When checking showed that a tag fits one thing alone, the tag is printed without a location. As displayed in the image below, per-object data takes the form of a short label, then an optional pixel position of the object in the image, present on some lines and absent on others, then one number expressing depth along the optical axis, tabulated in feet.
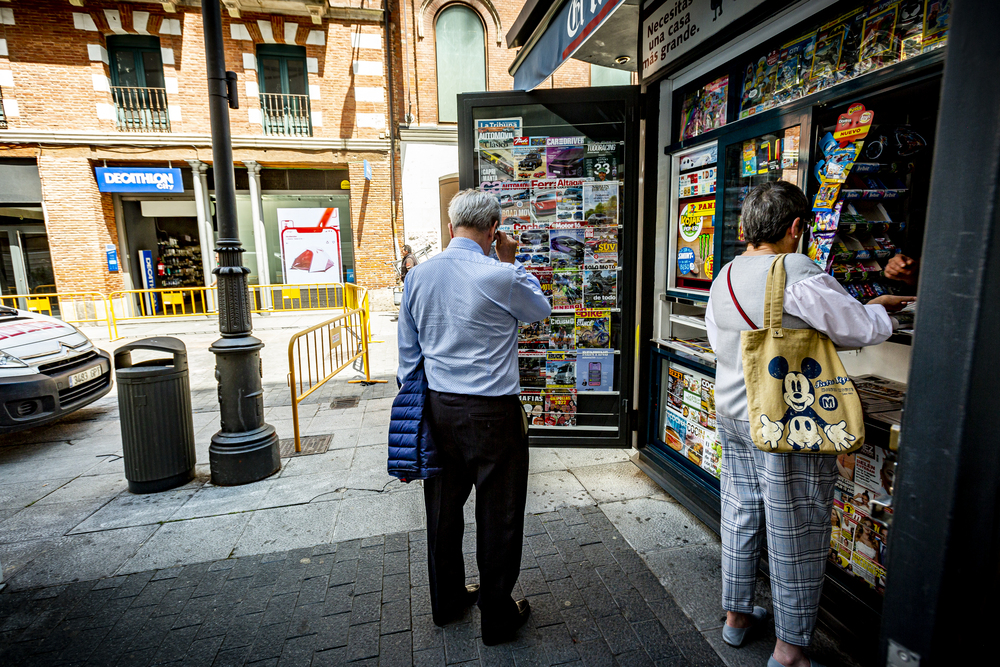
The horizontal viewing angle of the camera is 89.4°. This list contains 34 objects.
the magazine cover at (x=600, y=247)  14.48
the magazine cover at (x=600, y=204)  14.28
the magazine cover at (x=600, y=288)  14.69
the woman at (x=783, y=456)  6.22
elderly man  7.38
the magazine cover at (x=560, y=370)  15.14
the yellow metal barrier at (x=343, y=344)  22.66
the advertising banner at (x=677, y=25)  10.26
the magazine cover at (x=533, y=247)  14.74
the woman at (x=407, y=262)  27.72
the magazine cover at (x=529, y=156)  14.43
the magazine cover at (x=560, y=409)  15.46
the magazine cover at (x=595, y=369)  15.03
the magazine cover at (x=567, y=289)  14.76
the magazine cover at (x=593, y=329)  14.90
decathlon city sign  45.32
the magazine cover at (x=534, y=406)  15.52
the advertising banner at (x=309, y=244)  50.29
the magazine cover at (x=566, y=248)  14.62
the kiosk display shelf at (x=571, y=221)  14.11
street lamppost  13.39
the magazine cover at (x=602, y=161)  14.12
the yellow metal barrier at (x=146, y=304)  44.75
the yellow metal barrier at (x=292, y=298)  47.52
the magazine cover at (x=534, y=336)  15.08
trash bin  13.16
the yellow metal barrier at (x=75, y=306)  43.78
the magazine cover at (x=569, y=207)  14.43
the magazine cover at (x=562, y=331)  15.01
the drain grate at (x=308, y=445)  16.40
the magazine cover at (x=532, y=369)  15.24
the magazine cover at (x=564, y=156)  14.23
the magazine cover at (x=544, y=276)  14.78
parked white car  16.21
